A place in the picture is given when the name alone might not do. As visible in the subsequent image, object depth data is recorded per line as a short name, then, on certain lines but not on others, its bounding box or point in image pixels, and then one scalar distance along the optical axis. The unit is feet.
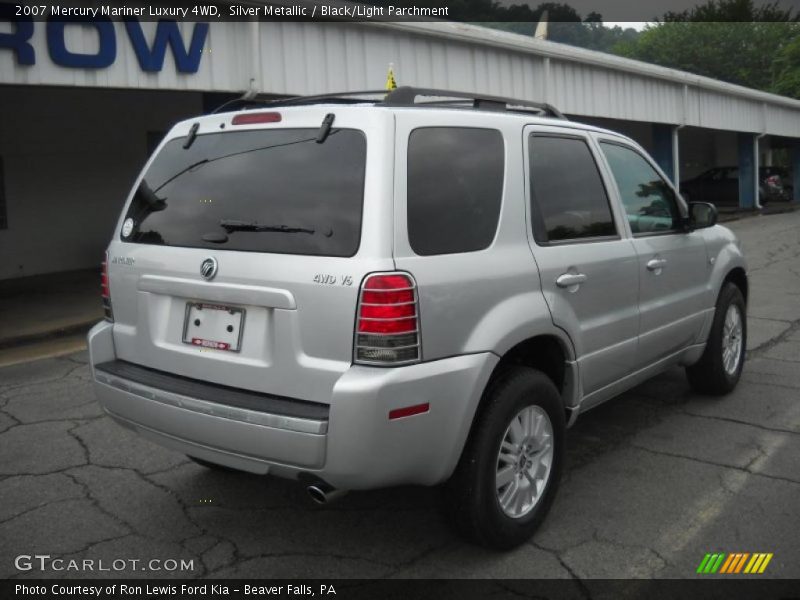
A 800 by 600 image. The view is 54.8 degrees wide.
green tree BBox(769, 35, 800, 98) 125.08
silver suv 9.36
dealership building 28.66
